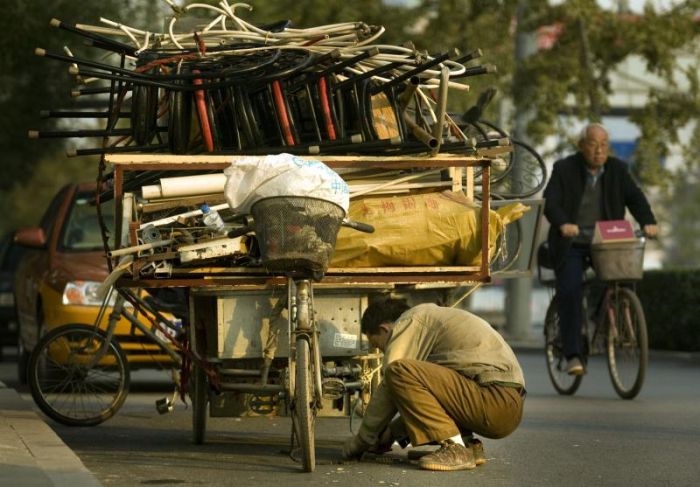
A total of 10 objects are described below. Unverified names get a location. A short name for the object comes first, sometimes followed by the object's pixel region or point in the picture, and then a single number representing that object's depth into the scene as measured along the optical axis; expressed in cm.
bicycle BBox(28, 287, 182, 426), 1177
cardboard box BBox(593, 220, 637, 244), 1398
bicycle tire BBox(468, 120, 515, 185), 1122
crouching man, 868
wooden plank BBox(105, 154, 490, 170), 903
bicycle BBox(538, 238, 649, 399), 1362
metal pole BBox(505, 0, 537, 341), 2612
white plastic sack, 841
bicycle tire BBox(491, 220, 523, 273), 1179
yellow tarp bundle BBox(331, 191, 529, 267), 931
